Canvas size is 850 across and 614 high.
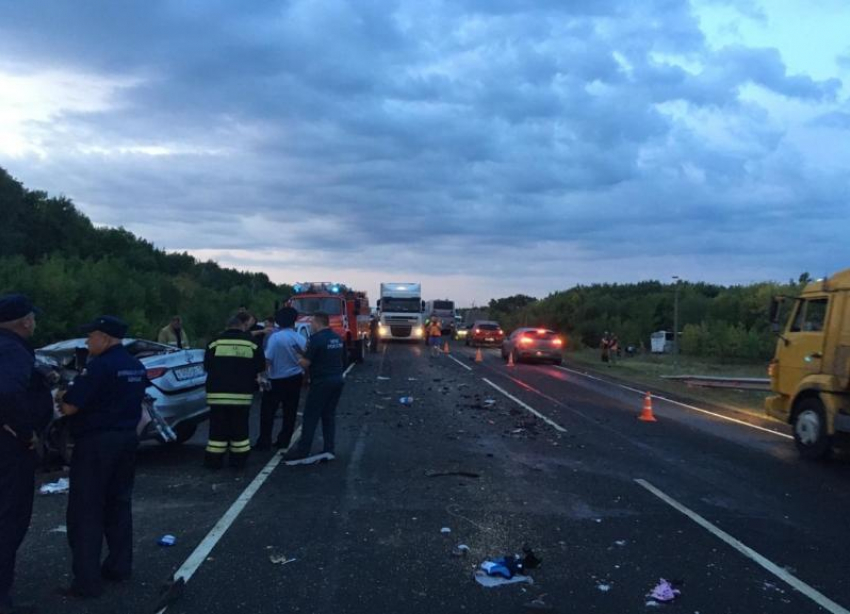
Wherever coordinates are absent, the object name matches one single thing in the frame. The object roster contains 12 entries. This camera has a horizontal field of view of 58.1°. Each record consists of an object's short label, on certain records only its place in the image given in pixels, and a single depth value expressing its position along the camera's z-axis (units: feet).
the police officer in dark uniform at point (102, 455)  16.34
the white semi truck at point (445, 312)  192.70
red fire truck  80.89
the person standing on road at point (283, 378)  33.53
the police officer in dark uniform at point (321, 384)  31.17
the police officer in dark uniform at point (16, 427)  14.69
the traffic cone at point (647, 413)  47.75
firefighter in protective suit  28.32
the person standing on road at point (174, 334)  53.31
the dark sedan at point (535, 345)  100.58
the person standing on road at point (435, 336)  116.88
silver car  28.58
